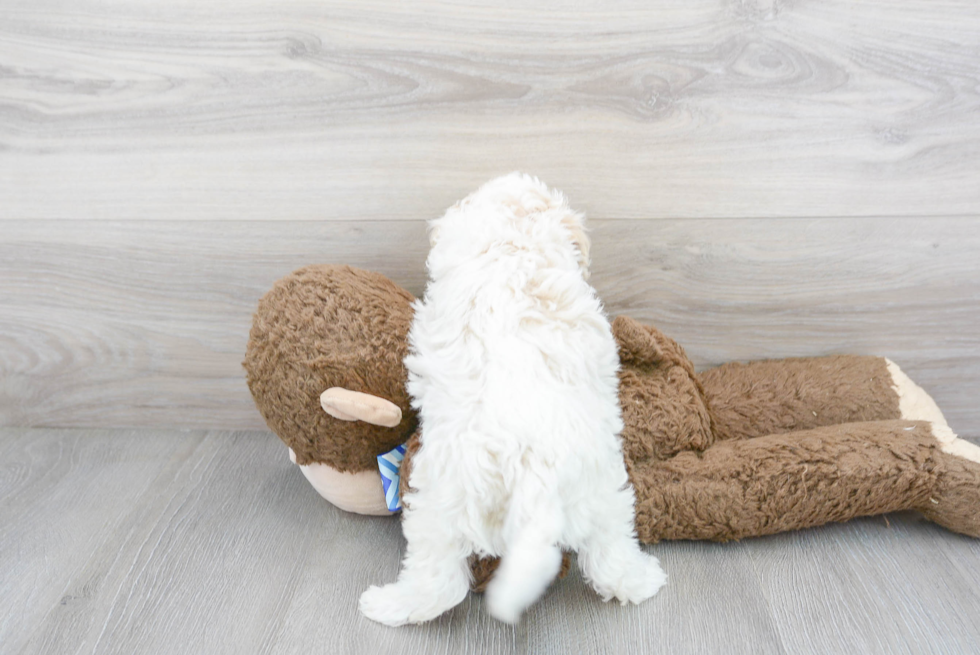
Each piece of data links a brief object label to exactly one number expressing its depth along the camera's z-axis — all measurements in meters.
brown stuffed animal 0.71
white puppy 0.58
